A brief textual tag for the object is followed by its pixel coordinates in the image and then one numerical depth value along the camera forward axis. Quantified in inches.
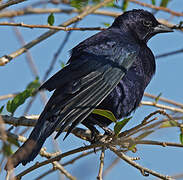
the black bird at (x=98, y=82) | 268.7
